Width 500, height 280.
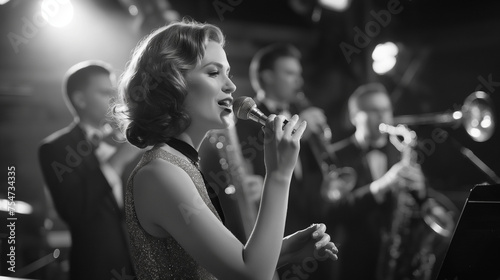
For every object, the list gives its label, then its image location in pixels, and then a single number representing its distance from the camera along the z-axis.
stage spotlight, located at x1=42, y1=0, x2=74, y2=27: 3.46
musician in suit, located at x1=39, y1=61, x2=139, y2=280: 3.18
